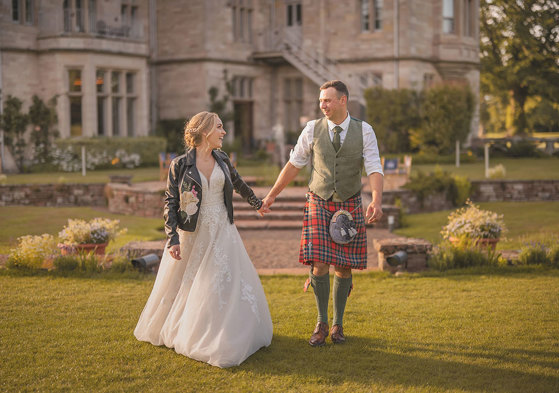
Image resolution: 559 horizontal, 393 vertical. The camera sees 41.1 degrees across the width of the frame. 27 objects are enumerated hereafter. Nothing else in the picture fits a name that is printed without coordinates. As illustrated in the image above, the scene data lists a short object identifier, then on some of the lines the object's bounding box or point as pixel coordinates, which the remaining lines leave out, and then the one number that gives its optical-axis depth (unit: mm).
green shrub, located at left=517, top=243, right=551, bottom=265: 9039
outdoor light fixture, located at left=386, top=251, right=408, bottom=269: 8641
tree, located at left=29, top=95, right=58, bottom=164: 24297
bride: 5566
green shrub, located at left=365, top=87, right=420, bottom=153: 27406
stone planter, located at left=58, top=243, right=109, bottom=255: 9164
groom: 5941
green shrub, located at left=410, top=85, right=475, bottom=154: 26953
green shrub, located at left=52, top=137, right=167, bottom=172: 23984
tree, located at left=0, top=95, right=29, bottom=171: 23859
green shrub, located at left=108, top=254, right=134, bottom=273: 8797
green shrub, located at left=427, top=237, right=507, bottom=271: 8977
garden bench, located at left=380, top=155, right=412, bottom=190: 17856
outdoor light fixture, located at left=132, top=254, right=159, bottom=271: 8688
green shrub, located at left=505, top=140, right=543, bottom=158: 30562
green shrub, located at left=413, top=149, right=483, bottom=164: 26281
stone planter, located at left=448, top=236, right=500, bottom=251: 9484
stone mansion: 24578
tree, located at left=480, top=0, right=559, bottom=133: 33531
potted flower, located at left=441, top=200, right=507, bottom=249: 9539
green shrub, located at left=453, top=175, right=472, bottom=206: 16781
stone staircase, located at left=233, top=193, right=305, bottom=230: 13977
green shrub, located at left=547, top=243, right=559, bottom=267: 9047
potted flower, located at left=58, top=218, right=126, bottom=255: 9438
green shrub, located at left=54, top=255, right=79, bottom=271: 8812
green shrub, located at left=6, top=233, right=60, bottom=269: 8820
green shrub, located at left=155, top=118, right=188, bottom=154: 27766
